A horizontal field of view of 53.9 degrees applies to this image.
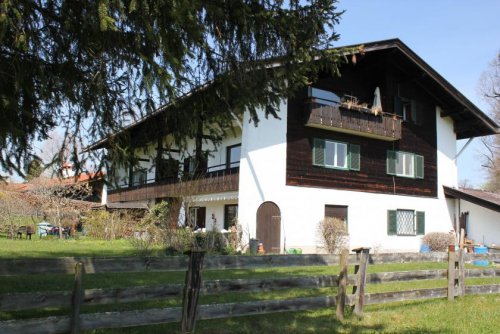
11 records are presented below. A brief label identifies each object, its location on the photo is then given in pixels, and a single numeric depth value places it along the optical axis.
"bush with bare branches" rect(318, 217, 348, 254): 21.06
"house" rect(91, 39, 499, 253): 20.92
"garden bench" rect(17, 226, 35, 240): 25.38
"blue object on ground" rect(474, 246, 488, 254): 22.19
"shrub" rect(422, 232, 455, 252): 25.02
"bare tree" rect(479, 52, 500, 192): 41.92
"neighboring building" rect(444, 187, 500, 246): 25.67
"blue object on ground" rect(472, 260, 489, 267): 18.58
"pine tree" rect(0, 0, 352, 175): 5.20
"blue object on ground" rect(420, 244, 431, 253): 24.72
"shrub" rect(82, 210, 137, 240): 25.95
